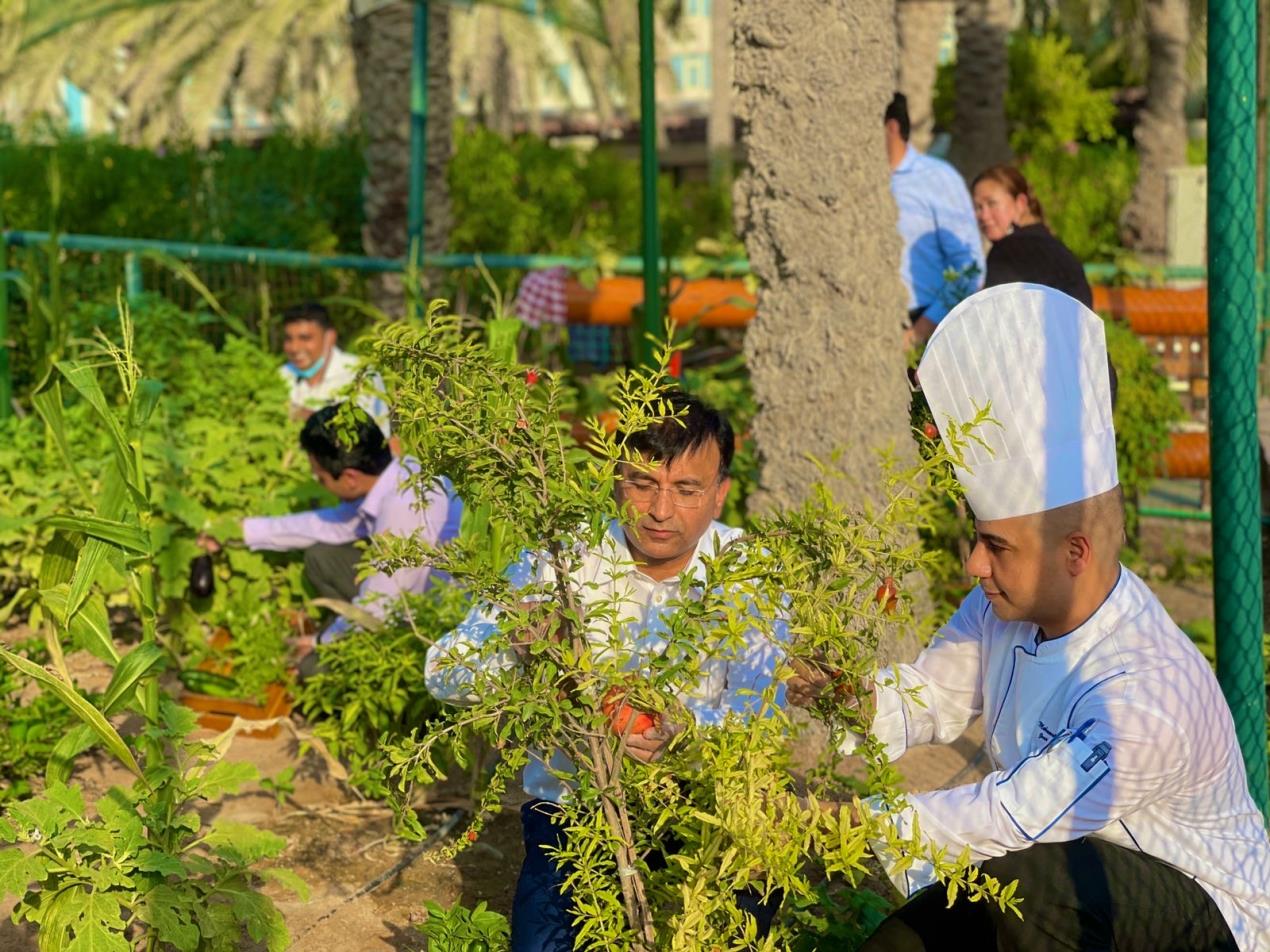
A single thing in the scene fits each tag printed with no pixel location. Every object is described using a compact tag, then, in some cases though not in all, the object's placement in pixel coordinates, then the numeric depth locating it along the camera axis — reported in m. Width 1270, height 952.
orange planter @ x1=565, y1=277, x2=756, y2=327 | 8.51
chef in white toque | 2.51
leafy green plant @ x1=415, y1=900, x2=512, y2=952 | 3.10
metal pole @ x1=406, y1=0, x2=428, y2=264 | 8.54
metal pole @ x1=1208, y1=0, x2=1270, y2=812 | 3.82
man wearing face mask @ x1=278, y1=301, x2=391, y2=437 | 6.87
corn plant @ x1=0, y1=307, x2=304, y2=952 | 3.04
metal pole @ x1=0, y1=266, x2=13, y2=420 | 6.72
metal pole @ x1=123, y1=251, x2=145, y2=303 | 8.12
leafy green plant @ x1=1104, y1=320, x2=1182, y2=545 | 6.82
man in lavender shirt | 4.97
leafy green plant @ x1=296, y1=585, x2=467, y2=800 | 4.34
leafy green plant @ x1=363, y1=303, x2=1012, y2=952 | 2.53
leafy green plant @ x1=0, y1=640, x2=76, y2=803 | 4.47
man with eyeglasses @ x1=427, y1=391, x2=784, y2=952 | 3.02
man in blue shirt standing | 6.05
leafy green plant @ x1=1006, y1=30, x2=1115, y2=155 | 17.14
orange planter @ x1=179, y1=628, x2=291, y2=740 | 5.07
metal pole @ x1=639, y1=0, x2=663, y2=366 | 5.53
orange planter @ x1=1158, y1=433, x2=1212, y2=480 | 7.23
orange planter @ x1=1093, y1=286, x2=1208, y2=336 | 7.52
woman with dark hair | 4.95
